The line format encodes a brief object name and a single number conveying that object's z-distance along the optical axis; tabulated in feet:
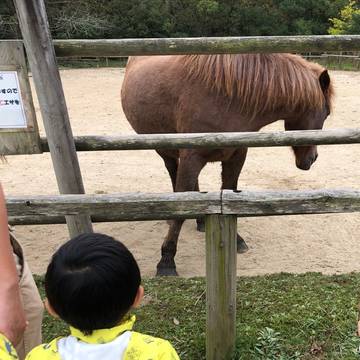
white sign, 7.12
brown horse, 10.90
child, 3.31
